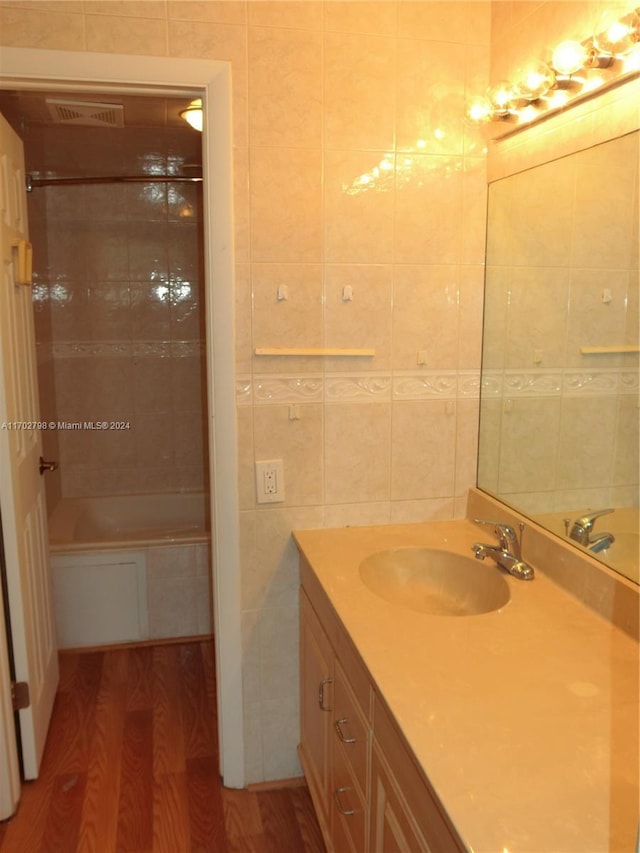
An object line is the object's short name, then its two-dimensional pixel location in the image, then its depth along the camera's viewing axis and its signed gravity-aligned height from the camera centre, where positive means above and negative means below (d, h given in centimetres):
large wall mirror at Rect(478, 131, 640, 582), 138 -7
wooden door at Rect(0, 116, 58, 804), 199 -48
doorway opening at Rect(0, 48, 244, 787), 168 +19
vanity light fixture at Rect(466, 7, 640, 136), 134 +57
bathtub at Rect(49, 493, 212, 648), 301 -123
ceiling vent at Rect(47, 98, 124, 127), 218 +75
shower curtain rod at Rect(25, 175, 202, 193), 336 +72
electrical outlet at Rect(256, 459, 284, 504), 194 -47
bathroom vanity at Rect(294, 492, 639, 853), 90 -66
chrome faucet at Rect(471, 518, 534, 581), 163 -59
